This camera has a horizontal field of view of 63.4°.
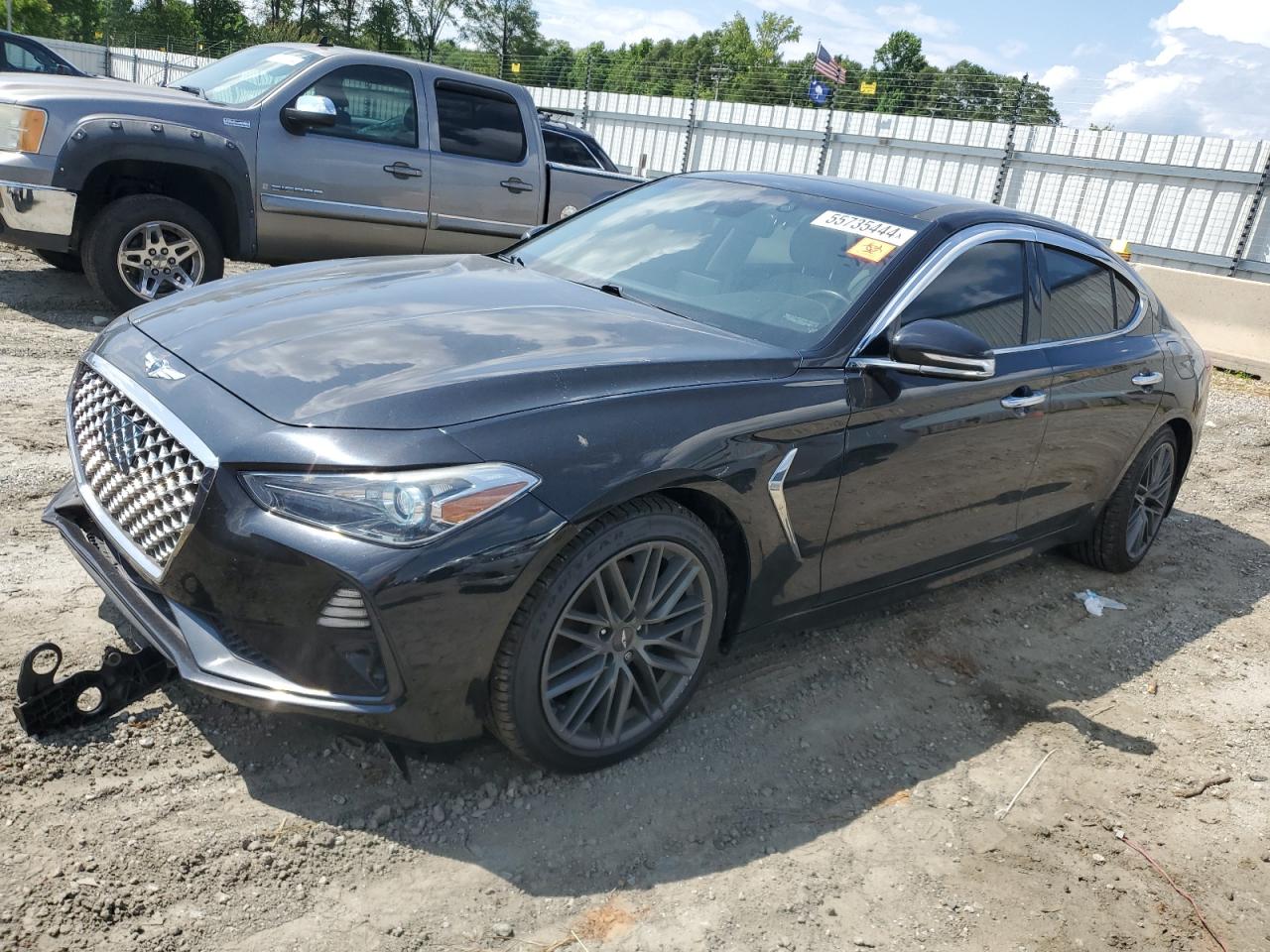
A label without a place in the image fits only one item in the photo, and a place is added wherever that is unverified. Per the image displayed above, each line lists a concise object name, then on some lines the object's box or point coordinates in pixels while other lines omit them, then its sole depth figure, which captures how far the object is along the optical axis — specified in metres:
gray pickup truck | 6.35
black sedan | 2.39
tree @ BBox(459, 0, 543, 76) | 67.25
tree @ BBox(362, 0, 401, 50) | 56.59
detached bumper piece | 2.68
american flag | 22.11
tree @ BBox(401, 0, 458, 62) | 63.12
